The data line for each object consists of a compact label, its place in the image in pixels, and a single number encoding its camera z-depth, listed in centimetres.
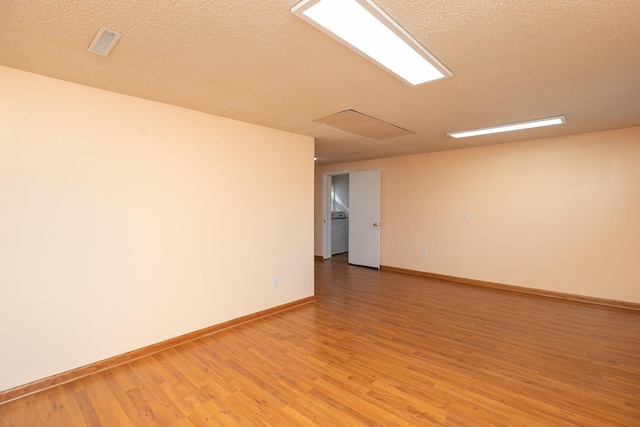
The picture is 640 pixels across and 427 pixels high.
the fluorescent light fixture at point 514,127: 334
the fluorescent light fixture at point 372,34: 143
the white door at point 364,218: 623
